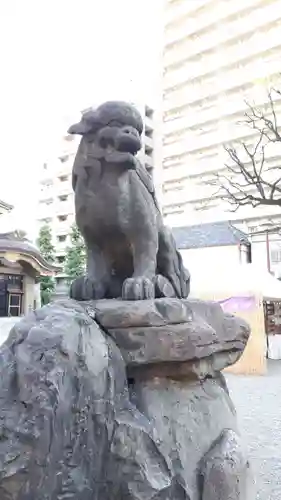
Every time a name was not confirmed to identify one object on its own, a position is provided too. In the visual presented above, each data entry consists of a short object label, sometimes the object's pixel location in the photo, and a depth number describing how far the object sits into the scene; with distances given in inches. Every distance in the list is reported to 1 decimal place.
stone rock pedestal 39.3
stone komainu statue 59.2
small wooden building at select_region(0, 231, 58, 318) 405.1
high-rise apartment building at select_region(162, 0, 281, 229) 983.6
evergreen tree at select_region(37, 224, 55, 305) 593.3
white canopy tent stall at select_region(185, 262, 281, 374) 293.4
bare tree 827.1
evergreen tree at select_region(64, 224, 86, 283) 666.8
